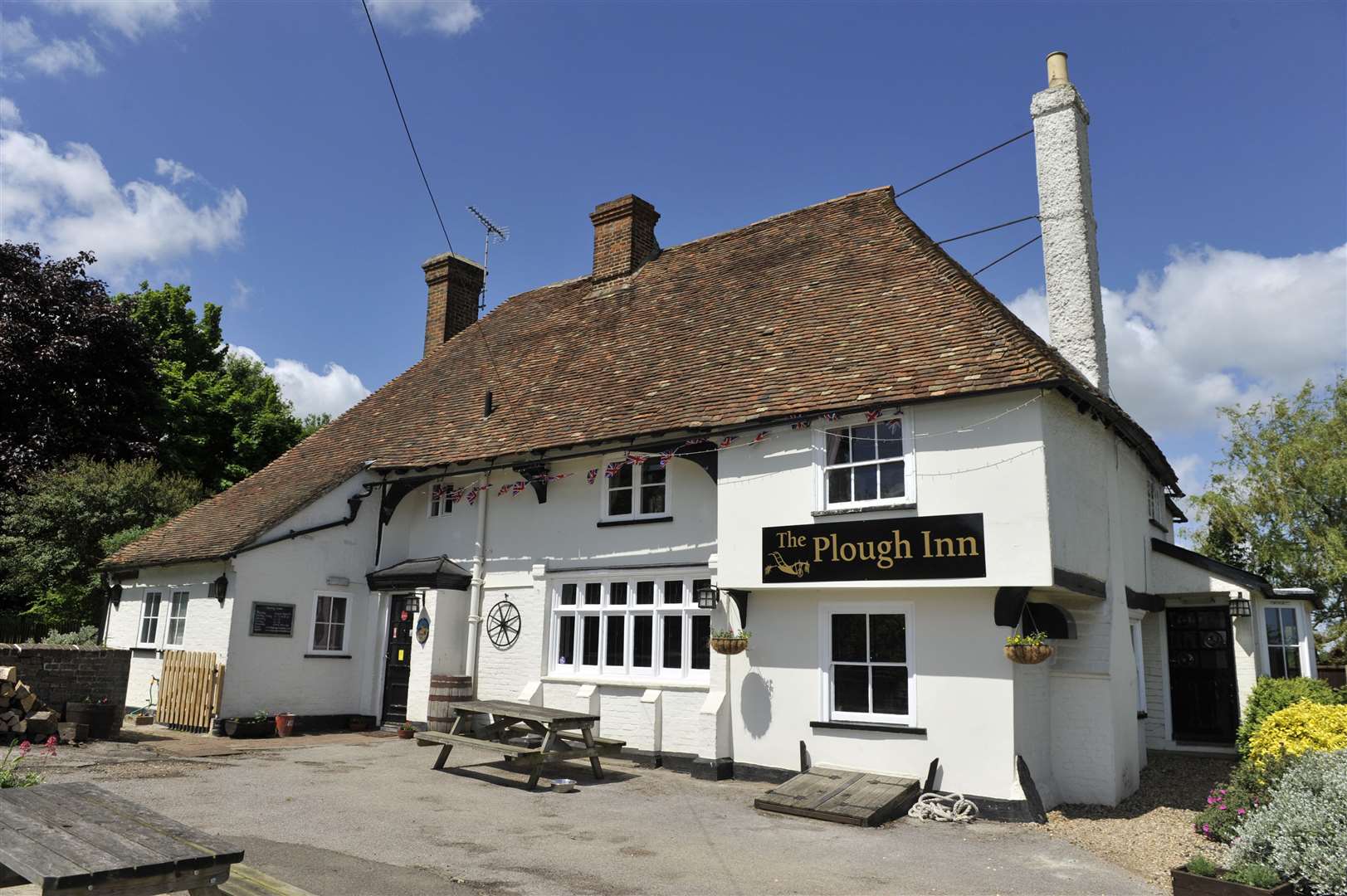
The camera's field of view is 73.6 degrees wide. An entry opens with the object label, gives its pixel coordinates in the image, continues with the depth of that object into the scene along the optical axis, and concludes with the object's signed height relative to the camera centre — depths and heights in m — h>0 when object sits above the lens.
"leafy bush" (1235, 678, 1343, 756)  12.44 -0.79
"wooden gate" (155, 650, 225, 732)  14.96 -1.28
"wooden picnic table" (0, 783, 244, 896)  4.10 -1.14
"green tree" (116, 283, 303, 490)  32.03 +7.59
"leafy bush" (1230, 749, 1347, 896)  6.01 -1.35
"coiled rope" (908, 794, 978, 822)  9.95 -1.94
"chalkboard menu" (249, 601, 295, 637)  15.57 -0.06
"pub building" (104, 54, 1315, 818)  10.73 +1.23
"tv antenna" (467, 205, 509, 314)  24.17 +10.36
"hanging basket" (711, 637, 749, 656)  11.83 -0.24
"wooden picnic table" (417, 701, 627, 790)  10.85 -1.47
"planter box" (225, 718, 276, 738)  14.66 -1.83
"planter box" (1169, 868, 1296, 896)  6.00 -1.69
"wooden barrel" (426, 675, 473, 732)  14.85 -1.26
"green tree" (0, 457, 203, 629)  21.88 +1.95
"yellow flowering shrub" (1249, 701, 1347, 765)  9.33 -0.97
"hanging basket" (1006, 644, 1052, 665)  9.92 -0.22
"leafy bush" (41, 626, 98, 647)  17.73 -0.53
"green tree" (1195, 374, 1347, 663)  25.34 +3.87
